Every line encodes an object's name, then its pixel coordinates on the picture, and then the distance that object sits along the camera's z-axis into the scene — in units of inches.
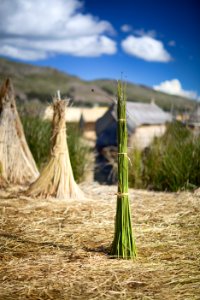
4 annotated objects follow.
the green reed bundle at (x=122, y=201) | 118.0
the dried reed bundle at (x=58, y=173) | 197.5
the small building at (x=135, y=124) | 448.9
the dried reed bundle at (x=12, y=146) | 226.1
